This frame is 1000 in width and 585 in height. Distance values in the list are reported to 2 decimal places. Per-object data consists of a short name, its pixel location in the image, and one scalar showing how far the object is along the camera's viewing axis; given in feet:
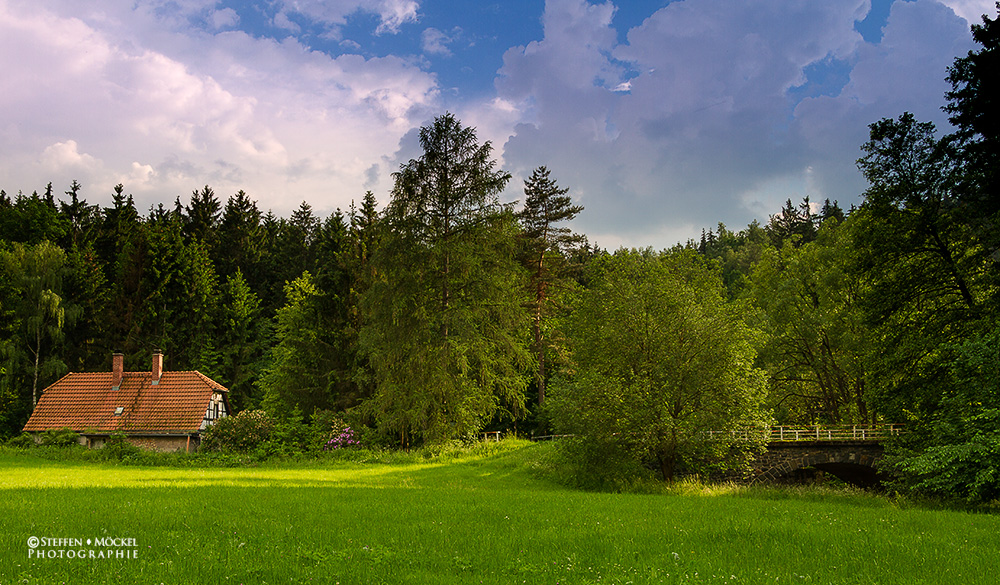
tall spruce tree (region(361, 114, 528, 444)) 116.47
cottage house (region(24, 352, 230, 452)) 132.77
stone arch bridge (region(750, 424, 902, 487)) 100.22
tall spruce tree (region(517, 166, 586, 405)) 163.12
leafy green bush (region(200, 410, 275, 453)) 123.65
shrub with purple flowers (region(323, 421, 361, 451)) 123.03
